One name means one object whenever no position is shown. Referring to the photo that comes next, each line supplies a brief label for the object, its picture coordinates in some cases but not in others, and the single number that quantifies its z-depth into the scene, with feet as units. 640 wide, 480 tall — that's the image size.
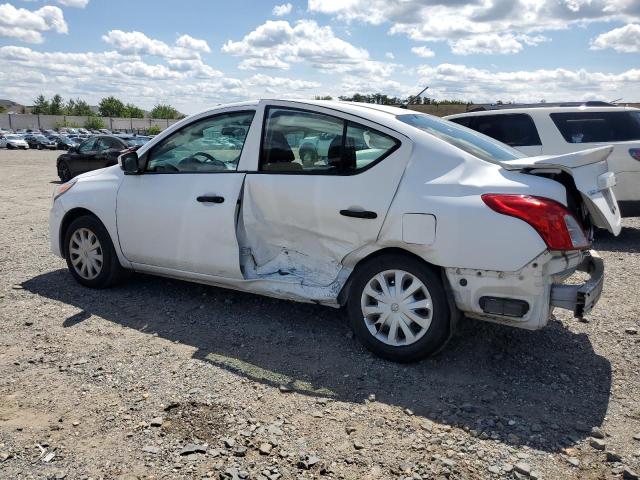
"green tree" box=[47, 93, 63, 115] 386.36
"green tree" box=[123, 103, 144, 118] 426.10
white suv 25.03
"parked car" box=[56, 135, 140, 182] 56.03
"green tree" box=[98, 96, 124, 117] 420.36
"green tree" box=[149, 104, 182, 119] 435.49
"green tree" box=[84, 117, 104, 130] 306.23
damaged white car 11.26
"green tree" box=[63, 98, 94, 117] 389.39
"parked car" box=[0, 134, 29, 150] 149.81
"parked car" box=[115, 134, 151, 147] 57.94
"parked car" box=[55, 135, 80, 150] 146.91
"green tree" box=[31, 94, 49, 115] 380.17
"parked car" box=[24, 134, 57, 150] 156.66
